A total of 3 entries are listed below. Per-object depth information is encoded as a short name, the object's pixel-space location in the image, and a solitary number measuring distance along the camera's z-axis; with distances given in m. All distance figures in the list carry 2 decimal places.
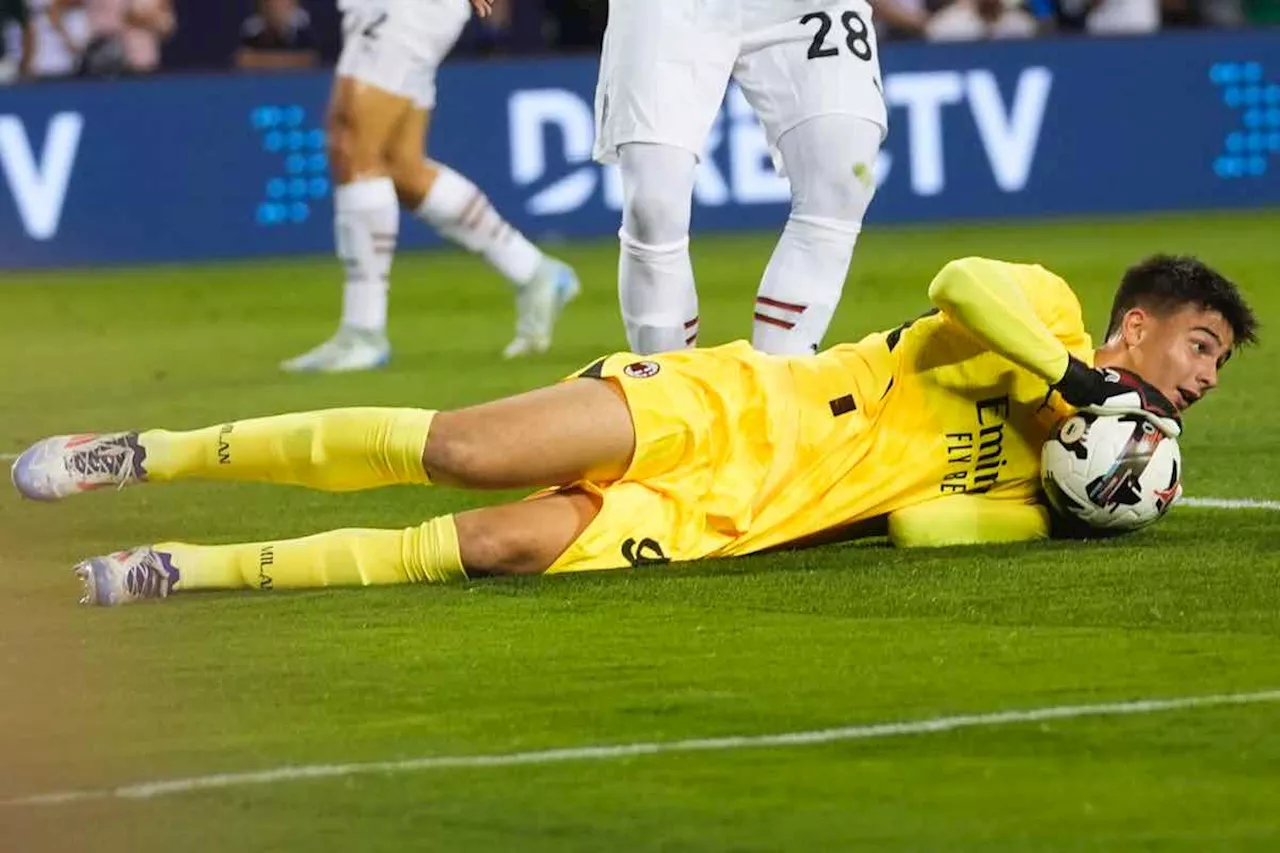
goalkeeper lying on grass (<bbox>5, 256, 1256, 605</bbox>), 12.10
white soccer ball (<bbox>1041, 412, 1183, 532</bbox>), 12.50
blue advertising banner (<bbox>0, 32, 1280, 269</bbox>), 33.25
